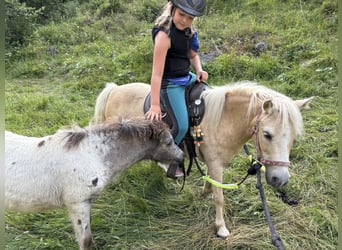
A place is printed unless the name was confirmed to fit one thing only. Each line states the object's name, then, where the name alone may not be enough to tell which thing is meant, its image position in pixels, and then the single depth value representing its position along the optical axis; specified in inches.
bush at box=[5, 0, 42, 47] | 323.9
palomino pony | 87.3
